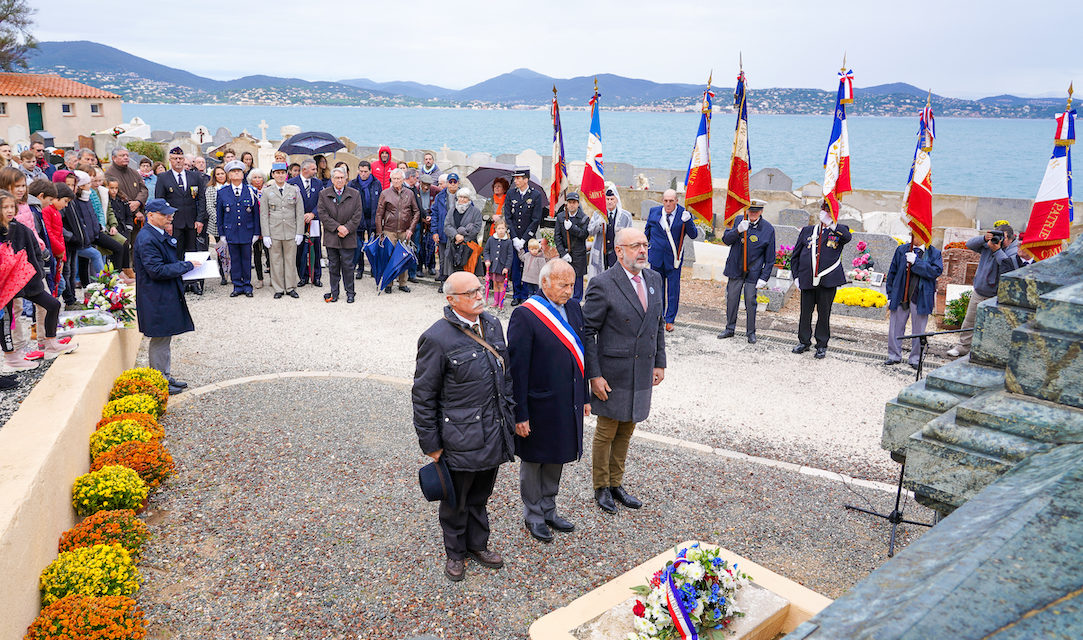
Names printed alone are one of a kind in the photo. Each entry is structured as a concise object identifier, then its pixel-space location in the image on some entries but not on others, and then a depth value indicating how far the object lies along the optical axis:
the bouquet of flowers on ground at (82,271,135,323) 8.09
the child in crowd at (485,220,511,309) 12.42
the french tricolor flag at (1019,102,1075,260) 8.88
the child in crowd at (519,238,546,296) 11.92
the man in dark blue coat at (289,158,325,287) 13.05
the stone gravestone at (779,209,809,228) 16.78
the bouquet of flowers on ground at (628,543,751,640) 3.80
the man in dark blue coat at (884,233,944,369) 9.48
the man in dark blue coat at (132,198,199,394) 7.57
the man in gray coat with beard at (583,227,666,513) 5.51
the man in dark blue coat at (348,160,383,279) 13.78
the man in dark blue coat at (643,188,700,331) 10.95
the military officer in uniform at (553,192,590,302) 11.66
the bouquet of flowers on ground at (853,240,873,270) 13.29
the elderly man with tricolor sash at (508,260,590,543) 4.96
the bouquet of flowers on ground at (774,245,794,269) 14.21
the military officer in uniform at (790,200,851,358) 10.06
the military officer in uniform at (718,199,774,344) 10.66
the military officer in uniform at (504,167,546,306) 12.47
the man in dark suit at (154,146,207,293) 12.11
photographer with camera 9.12
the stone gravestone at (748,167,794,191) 23.98
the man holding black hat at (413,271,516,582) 4.48
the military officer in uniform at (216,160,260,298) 12.12
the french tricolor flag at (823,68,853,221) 10.18
